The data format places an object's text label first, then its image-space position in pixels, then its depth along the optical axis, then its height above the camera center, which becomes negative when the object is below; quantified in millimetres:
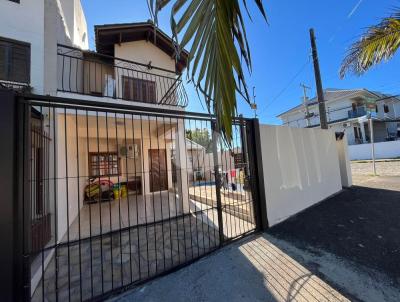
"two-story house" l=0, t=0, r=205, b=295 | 4395 +2463
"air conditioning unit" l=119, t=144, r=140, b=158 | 10341 +777
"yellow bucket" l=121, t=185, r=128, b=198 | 10070 -1260
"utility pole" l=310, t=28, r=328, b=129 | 8469 +2717
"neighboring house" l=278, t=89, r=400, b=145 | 20972 +4409
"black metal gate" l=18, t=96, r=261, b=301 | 2770 -1456
